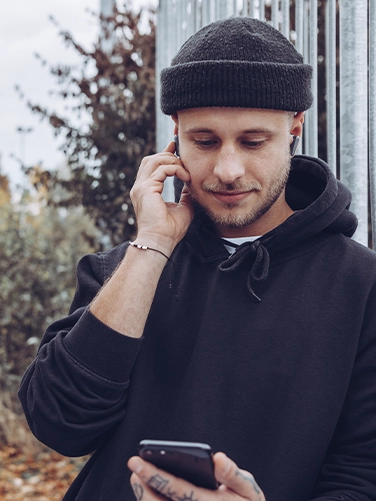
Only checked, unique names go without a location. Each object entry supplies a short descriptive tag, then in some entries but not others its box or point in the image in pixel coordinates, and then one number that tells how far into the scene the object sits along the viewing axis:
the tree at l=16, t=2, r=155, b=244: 5.15
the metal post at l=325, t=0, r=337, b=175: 2.68
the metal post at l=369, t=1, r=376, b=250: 2.40
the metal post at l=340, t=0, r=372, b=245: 2.51
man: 2.10
